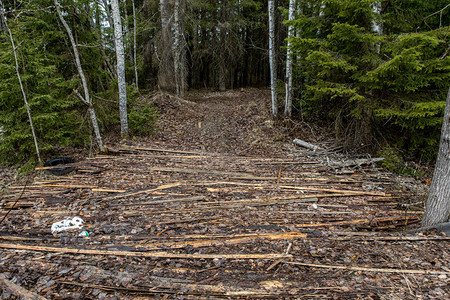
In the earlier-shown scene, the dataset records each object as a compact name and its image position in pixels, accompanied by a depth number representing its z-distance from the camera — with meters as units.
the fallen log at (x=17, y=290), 2.58
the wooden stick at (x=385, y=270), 3.17
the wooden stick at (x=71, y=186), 6.06
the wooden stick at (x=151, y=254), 3.58
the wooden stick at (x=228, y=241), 3.84
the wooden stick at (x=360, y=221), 4.51
